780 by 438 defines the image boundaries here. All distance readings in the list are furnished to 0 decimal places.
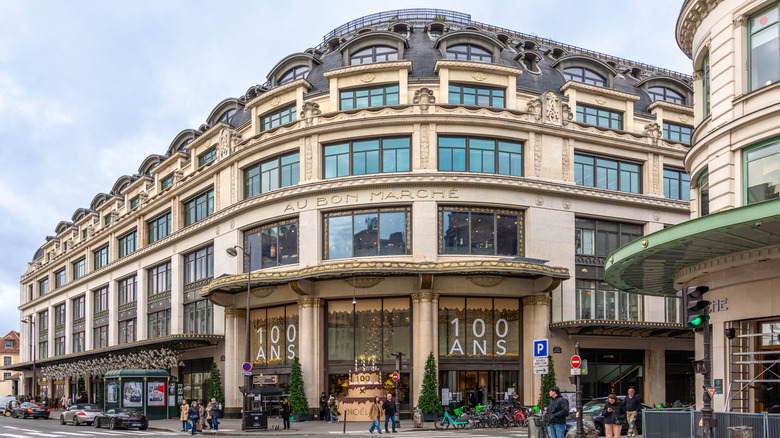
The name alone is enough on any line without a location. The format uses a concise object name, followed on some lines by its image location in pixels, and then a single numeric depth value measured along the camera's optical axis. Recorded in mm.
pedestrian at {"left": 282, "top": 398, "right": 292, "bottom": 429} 35666
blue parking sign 24255
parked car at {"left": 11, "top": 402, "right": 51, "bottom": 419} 58312
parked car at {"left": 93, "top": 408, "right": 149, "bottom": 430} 40312
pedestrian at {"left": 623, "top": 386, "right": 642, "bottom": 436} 25469
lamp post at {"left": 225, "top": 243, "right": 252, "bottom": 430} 36388
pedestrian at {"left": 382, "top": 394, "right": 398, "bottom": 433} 31266
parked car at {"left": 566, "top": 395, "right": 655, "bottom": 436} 28500
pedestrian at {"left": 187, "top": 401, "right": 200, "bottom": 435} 34469
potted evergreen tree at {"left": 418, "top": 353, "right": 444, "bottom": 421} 38562
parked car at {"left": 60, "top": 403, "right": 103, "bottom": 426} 45594
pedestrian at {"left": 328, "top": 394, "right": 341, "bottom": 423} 41312
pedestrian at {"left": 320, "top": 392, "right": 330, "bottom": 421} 41281
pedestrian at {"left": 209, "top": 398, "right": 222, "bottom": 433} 35844
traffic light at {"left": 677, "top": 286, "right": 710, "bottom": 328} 16547
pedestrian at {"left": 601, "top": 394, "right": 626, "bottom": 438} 22188
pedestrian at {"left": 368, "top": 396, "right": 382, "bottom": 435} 31506
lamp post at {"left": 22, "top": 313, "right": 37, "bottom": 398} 97050
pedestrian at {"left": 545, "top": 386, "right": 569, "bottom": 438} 20172
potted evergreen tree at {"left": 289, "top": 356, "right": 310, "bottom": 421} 41184
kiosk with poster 46562
